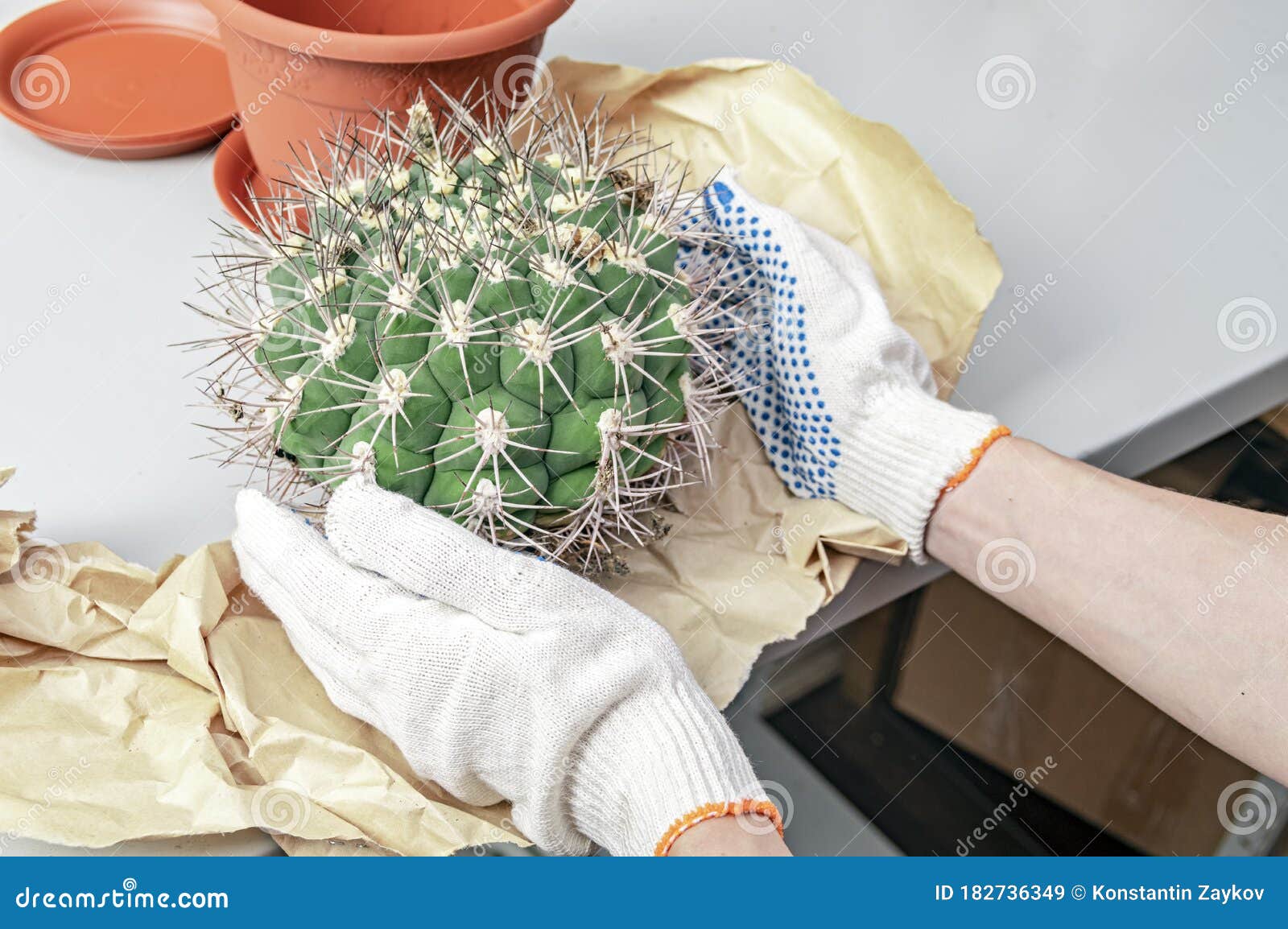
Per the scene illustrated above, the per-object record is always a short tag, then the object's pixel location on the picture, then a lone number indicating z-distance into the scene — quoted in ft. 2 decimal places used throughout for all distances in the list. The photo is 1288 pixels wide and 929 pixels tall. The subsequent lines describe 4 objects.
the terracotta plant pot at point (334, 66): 1.89
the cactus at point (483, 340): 1.57
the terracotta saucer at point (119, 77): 2.51
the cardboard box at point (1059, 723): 2.54
